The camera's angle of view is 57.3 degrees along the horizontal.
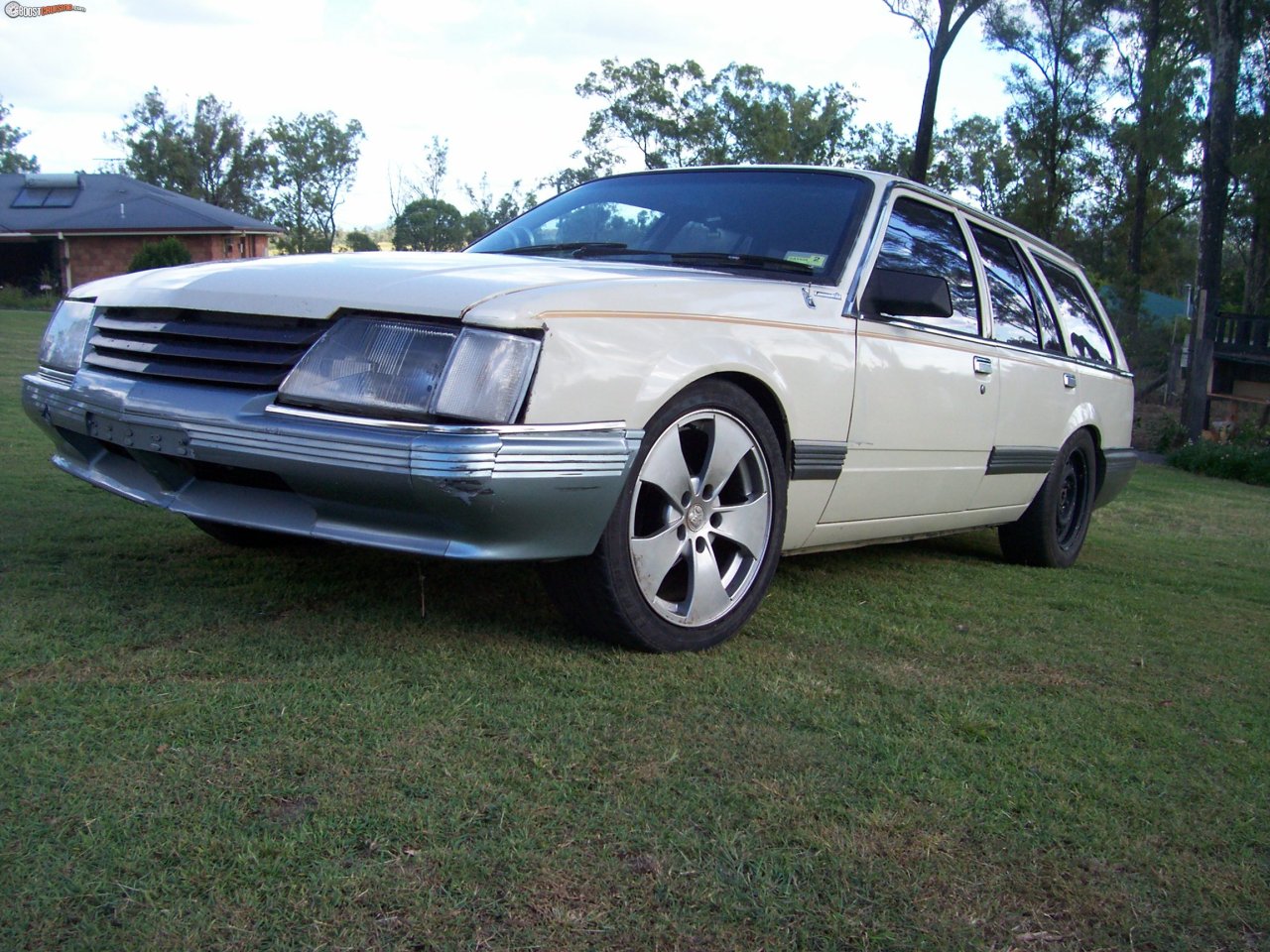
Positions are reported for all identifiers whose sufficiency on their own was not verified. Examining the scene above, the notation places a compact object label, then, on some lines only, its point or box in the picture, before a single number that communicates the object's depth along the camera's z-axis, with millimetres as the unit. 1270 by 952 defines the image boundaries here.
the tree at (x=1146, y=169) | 25219
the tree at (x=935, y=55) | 20703
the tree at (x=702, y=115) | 41625
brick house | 35406
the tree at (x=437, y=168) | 41750
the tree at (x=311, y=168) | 55688
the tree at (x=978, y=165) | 39906
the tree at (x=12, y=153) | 66312
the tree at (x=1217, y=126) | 17094
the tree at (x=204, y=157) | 55031
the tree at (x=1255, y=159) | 21281
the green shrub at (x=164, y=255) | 25984
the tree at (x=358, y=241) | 33284
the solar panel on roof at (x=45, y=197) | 37094
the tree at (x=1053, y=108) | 33688
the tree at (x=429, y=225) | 35969
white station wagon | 2734
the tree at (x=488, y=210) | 38441
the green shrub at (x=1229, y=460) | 13461
